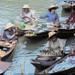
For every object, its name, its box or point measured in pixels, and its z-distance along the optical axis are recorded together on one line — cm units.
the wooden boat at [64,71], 1048
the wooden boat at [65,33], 1386
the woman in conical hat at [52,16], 1523
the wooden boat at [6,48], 1272
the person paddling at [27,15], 1553
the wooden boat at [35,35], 1440
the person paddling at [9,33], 1409
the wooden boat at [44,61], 1117
